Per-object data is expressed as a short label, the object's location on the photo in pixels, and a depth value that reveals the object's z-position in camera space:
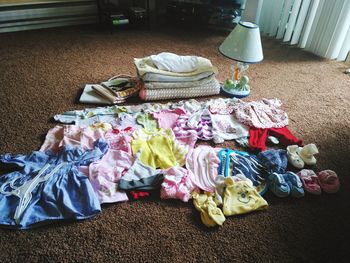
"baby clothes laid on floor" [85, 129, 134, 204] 1.13
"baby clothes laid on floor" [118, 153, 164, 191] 1.17
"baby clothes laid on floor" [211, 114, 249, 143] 1.52
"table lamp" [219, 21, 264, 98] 1.69
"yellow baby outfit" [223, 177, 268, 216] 1.11
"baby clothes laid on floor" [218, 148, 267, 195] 1.26
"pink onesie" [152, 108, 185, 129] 1.58
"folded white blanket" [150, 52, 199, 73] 1.77
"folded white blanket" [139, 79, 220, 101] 1.78
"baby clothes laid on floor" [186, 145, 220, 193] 1.22
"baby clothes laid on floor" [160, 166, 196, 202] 1.15
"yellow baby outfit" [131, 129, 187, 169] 1.29
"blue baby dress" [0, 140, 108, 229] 1.02
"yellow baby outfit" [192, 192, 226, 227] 1.07
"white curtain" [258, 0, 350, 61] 2.44
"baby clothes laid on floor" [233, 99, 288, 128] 1.61
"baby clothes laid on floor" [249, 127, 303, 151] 1.47
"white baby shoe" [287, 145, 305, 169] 1.35
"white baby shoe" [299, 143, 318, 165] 1.36
